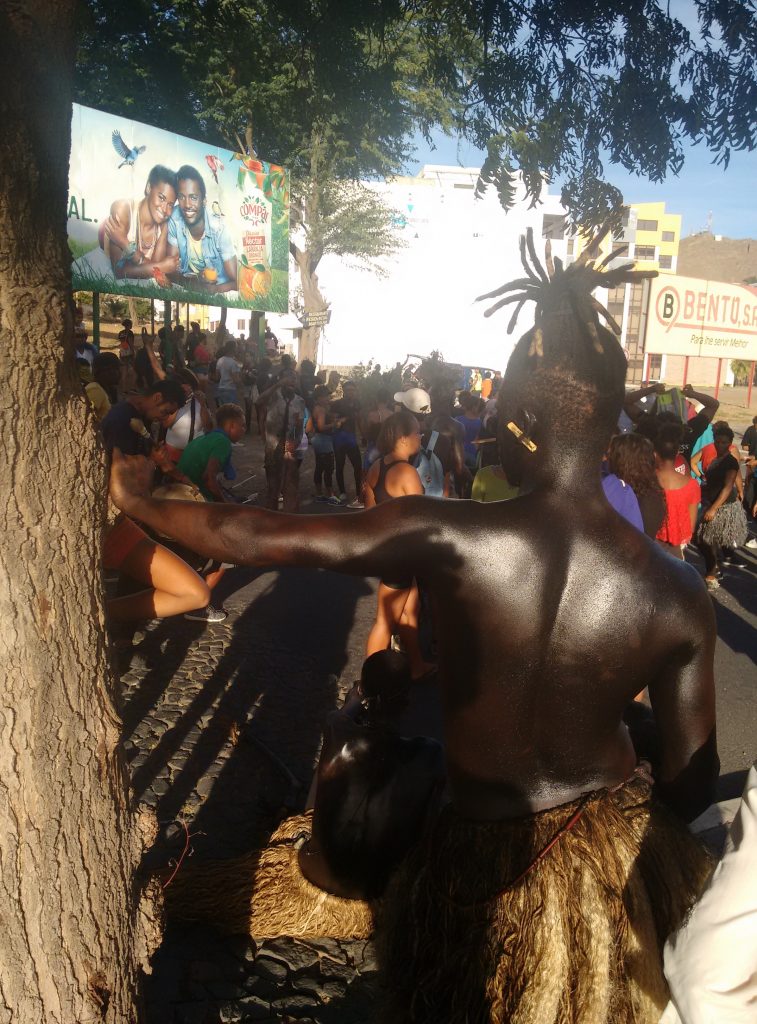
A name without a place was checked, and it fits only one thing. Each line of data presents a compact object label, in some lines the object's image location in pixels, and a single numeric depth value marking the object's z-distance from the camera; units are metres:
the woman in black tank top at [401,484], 5.65
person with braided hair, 1.85
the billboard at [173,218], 13.95
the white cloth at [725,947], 1.23
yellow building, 72.19
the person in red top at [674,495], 6.26
